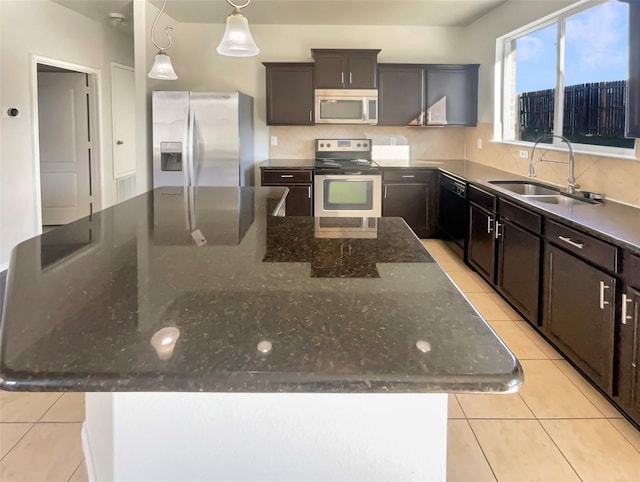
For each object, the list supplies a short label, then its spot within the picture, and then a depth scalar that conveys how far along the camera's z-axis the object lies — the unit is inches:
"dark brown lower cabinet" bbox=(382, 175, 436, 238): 229.6
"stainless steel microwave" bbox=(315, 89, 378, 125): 231.5
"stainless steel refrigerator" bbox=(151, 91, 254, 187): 209.2
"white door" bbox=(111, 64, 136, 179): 275.0
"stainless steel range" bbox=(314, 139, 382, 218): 224.2
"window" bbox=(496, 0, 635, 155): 138.7
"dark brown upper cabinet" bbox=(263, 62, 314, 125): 230.7
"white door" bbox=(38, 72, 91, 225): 263.6
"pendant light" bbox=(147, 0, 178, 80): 154.4
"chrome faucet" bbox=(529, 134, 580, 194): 141.9
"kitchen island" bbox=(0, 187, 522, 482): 35.8
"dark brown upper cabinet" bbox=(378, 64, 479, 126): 233.3
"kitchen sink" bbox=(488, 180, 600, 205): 139.9
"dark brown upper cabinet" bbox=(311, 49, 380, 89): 228.7
